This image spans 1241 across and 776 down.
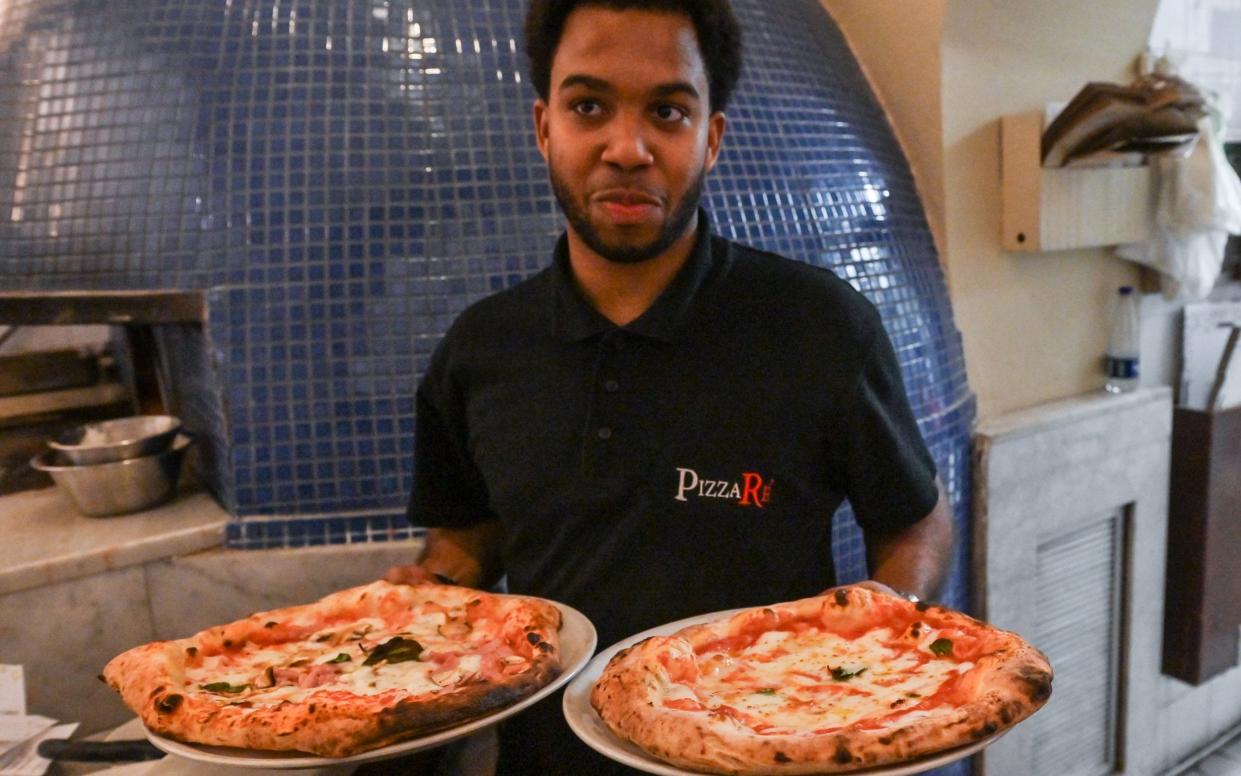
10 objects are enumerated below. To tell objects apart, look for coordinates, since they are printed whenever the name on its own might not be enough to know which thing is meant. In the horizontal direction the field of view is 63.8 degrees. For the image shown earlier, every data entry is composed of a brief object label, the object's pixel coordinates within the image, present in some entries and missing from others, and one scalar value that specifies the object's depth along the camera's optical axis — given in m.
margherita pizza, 1.08
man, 1.56
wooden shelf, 3.04
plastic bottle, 3.52
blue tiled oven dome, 2.30
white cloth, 3.39
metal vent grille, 3.33
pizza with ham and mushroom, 1.21
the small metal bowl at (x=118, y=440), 2.41
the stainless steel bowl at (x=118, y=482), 2.40
